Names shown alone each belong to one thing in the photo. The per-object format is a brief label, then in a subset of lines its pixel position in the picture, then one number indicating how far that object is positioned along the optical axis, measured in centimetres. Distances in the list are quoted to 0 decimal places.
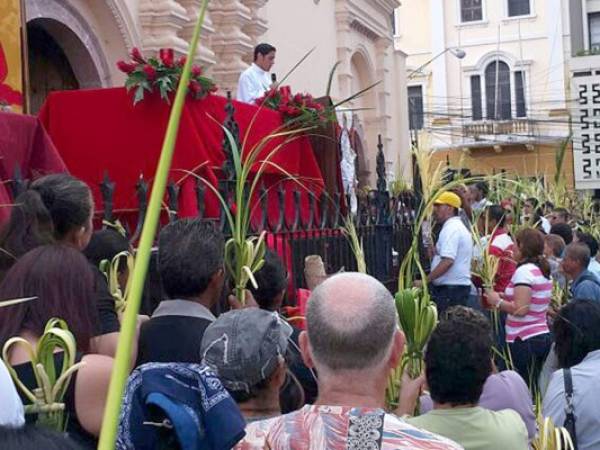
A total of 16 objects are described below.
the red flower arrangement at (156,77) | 605
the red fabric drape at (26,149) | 523
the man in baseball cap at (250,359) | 257
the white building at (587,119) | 2278
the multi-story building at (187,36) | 1034
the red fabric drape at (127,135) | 628
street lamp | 3047
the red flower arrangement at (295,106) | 667
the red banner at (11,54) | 717
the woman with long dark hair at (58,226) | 326
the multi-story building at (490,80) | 3588
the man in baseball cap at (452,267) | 790
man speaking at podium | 941
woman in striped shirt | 694
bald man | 211
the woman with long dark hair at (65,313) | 266
